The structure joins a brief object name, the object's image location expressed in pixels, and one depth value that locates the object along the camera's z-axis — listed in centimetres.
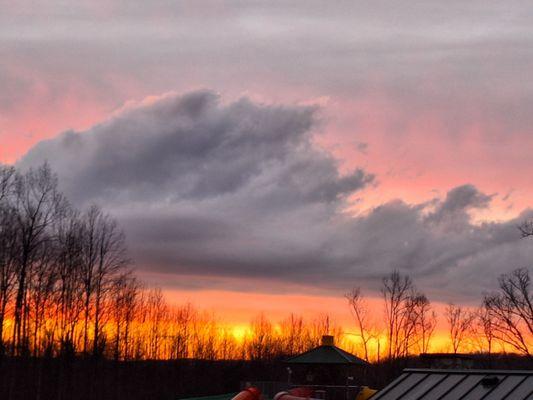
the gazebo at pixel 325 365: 5072
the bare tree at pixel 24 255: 6562
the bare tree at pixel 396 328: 9784
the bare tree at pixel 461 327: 10319
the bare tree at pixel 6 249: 6525
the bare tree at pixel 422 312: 10188
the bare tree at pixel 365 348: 9865
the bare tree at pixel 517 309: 7131
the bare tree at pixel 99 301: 7662
